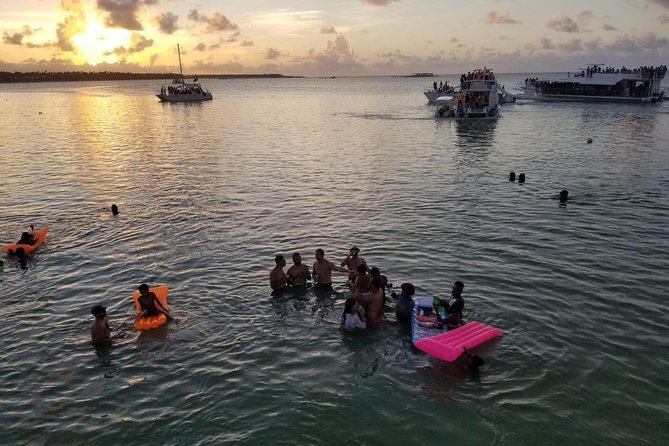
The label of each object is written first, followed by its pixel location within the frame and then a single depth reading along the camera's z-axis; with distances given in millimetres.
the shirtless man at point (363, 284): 14641
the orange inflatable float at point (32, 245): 20375
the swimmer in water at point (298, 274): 16984
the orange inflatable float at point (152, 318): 14363
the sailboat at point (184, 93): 118125
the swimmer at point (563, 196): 27259
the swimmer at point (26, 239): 20844
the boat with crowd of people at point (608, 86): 90125
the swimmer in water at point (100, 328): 13438
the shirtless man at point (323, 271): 16859
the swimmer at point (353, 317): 14008
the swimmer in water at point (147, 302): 14492
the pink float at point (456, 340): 12336
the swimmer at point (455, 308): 13695
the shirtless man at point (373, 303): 14234
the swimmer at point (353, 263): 16906
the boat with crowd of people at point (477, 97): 67688
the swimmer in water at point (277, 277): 16698
